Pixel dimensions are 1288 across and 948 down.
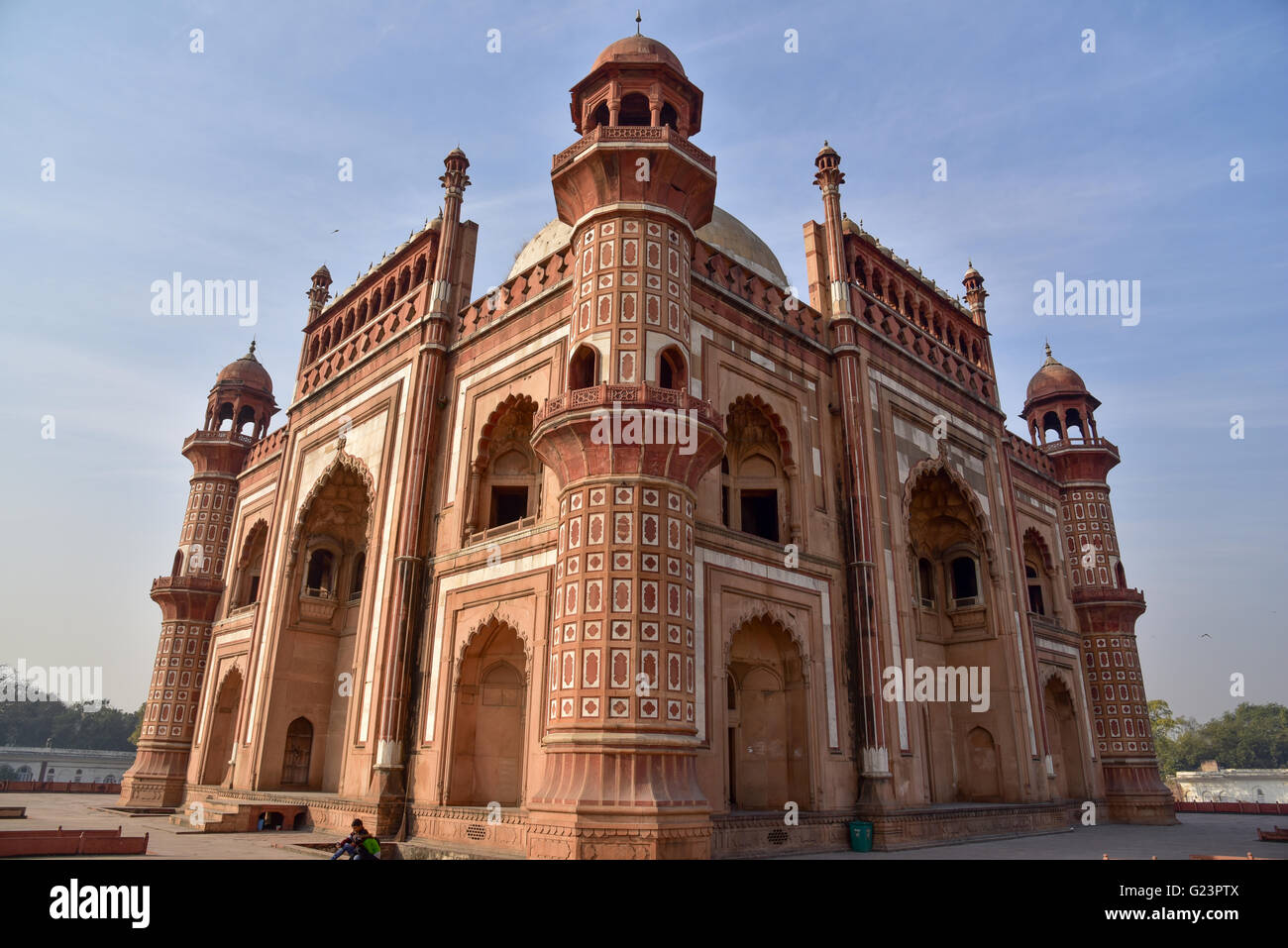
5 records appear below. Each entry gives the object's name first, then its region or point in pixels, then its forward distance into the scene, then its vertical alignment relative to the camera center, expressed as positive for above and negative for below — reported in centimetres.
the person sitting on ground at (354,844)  1026 -119
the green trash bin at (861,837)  1517 -158
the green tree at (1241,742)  8612 +95
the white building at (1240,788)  5591 -245
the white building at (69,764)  6612 -155
